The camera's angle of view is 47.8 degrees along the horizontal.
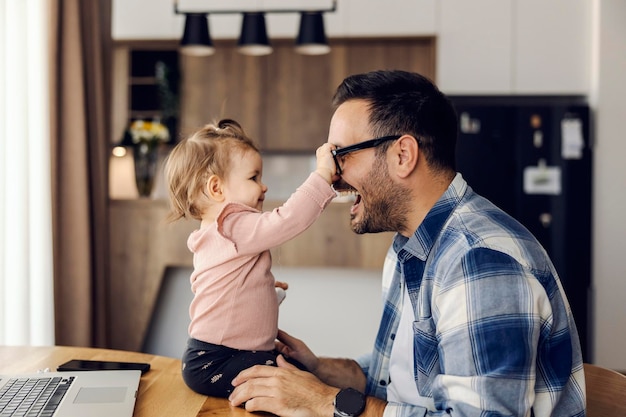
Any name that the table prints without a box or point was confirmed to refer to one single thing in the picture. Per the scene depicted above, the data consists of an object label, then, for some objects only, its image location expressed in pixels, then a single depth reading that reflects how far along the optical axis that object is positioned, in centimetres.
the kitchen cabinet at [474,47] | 468
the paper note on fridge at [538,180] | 432
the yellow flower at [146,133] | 395
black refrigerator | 432
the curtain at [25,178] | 277
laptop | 117
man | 110
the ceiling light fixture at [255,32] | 391
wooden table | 126
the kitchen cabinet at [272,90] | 514
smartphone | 146
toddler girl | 135
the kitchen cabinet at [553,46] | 463
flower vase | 394
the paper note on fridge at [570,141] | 434
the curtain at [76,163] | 307
